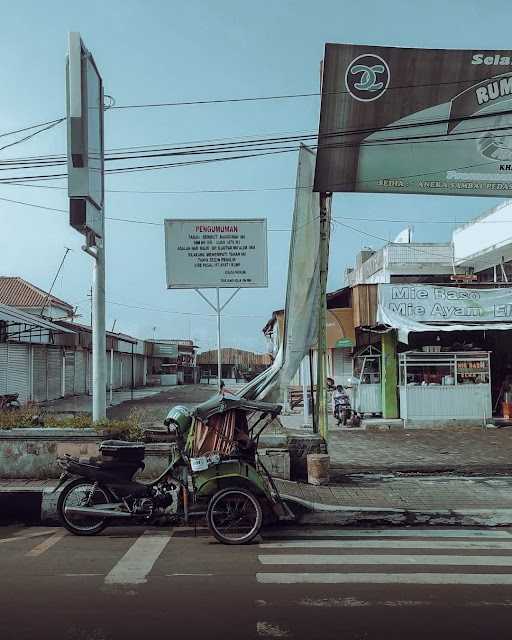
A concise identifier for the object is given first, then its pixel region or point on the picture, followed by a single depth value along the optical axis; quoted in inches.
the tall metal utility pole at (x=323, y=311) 407.5
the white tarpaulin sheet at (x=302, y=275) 412.5
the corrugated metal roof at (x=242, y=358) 2359.7
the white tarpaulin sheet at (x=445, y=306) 671.1
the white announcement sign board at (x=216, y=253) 450.3
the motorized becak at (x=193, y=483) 272.2
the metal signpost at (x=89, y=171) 393.1
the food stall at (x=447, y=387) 682.8
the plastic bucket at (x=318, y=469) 375.6
